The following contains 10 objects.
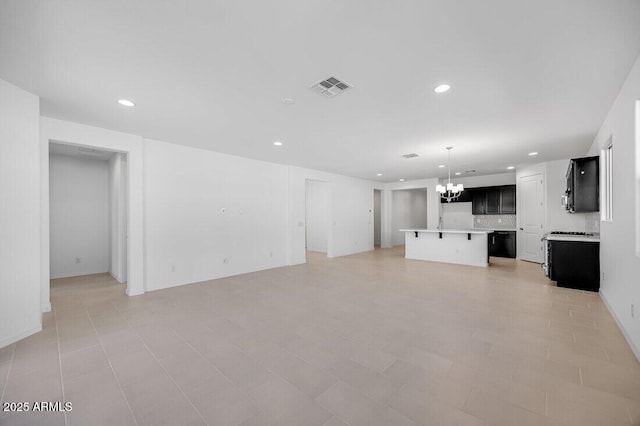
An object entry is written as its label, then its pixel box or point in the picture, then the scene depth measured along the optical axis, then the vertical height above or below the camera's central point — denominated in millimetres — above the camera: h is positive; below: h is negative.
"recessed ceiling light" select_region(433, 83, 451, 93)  2832 +1368
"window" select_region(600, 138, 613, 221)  3938 +406
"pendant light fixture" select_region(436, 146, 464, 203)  6225 +571
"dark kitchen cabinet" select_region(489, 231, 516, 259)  8148 -1049
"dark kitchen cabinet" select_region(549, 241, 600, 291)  4547 -964
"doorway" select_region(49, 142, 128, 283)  5707 +5
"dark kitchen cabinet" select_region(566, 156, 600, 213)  4328 +446
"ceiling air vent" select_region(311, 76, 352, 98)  2744 +1369
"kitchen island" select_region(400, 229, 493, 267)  6961 -1013
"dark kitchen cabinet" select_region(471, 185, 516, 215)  8594 +375
